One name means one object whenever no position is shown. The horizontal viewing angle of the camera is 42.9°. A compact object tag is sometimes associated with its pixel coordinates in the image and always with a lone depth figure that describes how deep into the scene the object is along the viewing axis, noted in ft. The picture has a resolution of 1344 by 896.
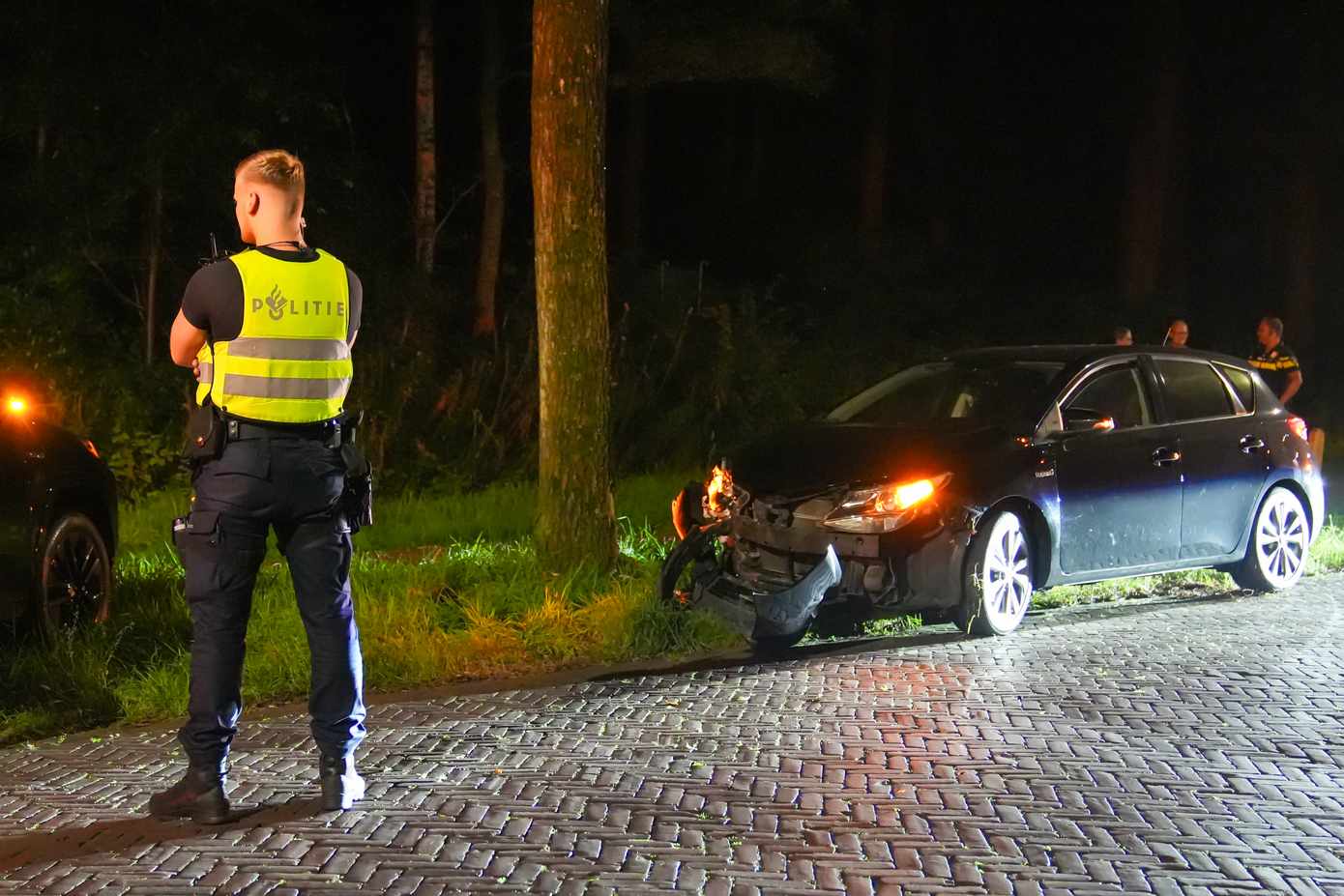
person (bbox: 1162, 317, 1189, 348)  47.53
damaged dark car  27.68
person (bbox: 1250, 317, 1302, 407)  48.55
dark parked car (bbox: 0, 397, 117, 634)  24.73
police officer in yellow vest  17.34
